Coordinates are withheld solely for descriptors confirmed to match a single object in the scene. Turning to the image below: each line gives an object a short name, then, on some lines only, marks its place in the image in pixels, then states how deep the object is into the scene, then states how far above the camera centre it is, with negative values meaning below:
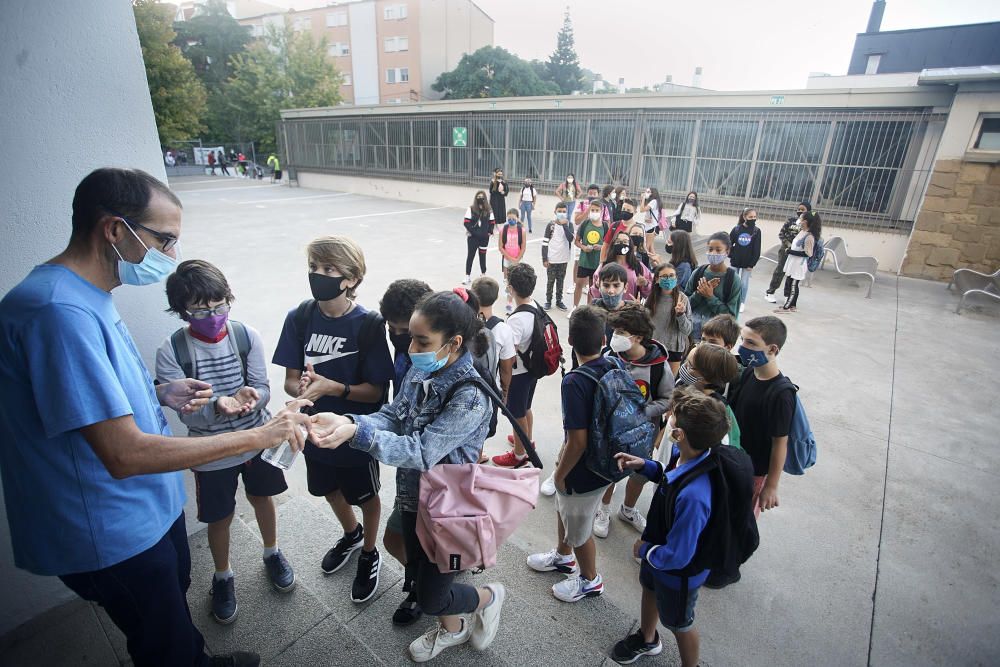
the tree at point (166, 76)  19.67 +2.45
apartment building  37.62 +8.09
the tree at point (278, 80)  29.45 +3.56
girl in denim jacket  1.71 -0.97
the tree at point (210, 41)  36.53 +7.01
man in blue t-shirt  1.32 -0.83
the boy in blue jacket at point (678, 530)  1.85 -1.40
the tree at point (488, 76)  36.88 +5.33
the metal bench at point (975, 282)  8.30 -1.91
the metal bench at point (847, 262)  9.14 -1.82
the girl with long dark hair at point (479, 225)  7.83 -1.18
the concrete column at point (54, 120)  2.03 +0.06
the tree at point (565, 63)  52.56 +9.12
